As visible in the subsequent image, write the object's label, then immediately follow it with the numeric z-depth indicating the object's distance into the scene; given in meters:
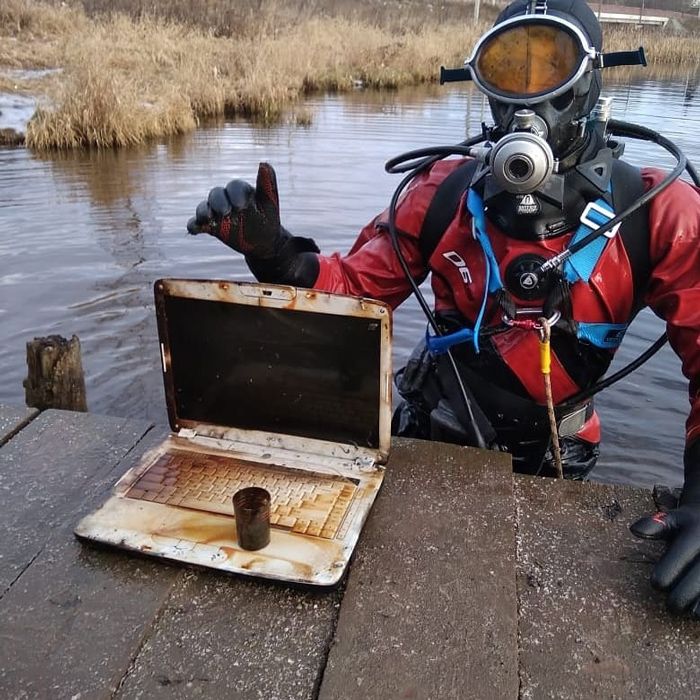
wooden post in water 2.92
